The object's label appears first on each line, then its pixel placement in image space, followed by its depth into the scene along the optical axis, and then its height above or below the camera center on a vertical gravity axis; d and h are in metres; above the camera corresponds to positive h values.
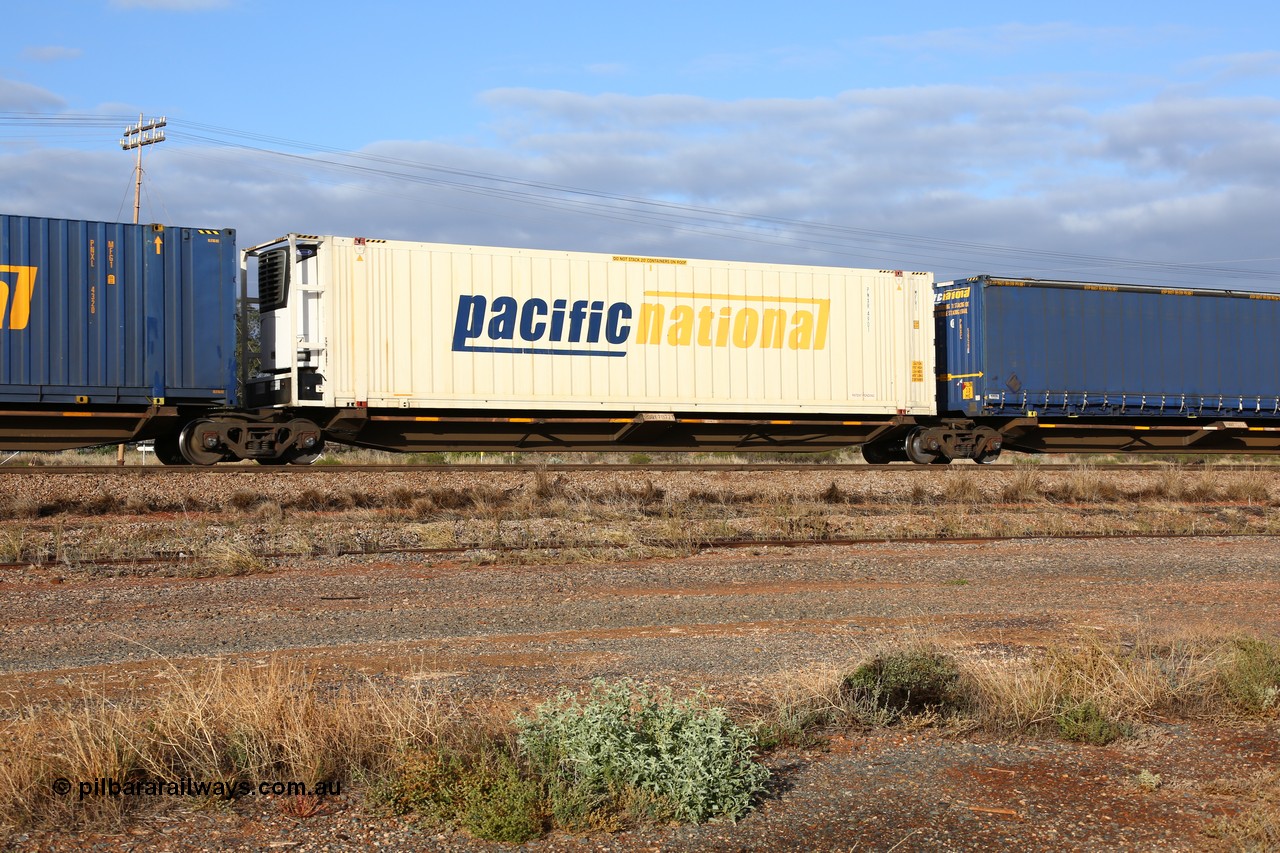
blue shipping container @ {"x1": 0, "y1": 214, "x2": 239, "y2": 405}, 15.98 +1.57
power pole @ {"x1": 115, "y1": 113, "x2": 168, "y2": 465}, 35.47 +9.12
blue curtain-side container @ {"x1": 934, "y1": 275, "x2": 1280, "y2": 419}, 21.84 +1.26
